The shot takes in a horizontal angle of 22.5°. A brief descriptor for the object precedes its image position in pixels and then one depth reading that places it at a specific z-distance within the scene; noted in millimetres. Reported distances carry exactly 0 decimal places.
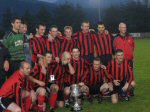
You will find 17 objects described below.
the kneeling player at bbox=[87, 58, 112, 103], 7825
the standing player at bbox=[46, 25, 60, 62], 8070
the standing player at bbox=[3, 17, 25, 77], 7383
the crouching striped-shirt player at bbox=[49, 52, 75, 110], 7094
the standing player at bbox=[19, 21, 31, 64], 8072
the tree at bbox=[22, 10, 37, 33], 53012
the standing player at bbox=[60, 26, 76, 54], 8172
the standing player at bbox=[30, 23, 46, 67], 8086
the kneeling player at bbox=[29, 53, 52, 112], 6801
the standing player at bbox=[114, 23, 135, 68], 8367
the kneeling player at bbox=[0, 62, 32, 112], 5625
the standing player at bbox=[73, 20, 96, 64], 8547
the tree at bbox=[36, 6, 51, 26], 57594
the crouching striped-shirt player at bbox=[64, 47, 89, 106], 7523
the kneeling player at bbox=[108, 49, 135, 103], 7809
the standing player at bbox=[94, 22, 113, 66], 8469
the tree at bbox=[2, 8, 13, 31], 56969
